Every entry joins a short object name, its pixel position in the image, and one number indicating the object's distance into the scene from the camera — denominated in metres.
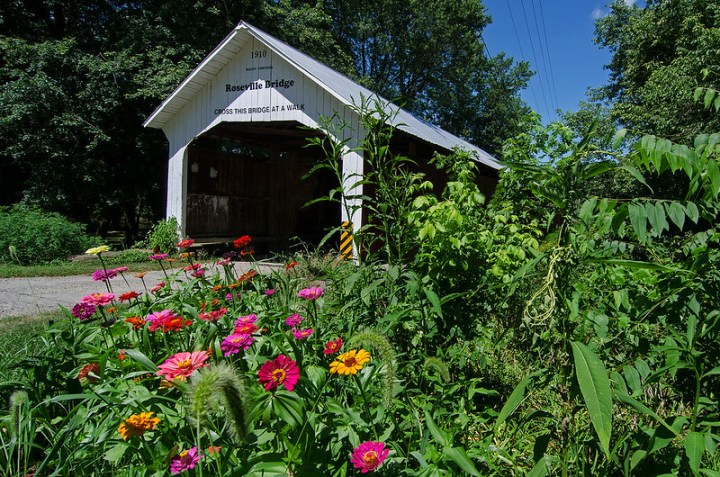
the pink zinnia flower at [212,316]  2.08
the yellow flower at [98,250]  2.87
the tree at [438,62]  29.02
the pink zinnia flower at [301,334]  2.04
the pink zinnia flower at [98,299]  2.35
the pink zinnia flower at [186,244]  3.27
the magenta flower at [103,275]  2.69
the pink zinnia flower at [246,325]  1.77
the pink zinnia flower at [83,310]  2.33
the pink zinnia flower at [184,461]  1.32
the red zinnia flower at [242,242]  3.28
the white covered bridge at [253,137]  9.82
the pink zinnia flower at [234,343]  1.66
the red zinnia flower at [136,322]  2.20
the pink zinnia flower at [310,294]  2.26
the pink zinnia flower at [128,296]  2.47
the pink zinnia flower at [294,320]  2.14
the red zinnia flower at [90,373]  1.96
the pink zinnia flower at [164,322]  2.04
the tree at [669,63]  12.54
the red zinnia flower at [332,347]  1.74
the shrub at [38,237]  10.23
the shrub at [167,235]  10.94
